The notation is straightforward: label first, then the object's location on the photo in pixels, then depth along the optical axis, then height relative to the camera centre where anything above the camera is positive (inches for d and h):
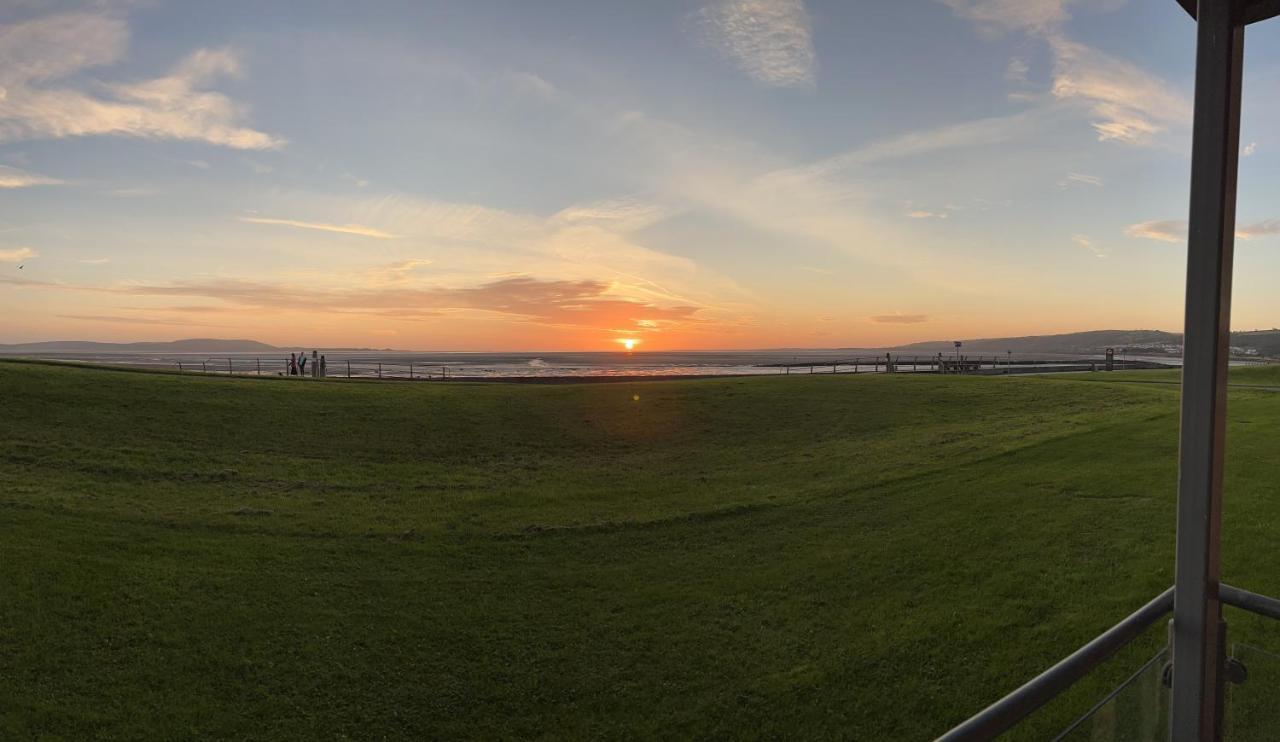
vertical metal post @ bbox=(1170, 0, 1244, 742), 86.8 +4.4
